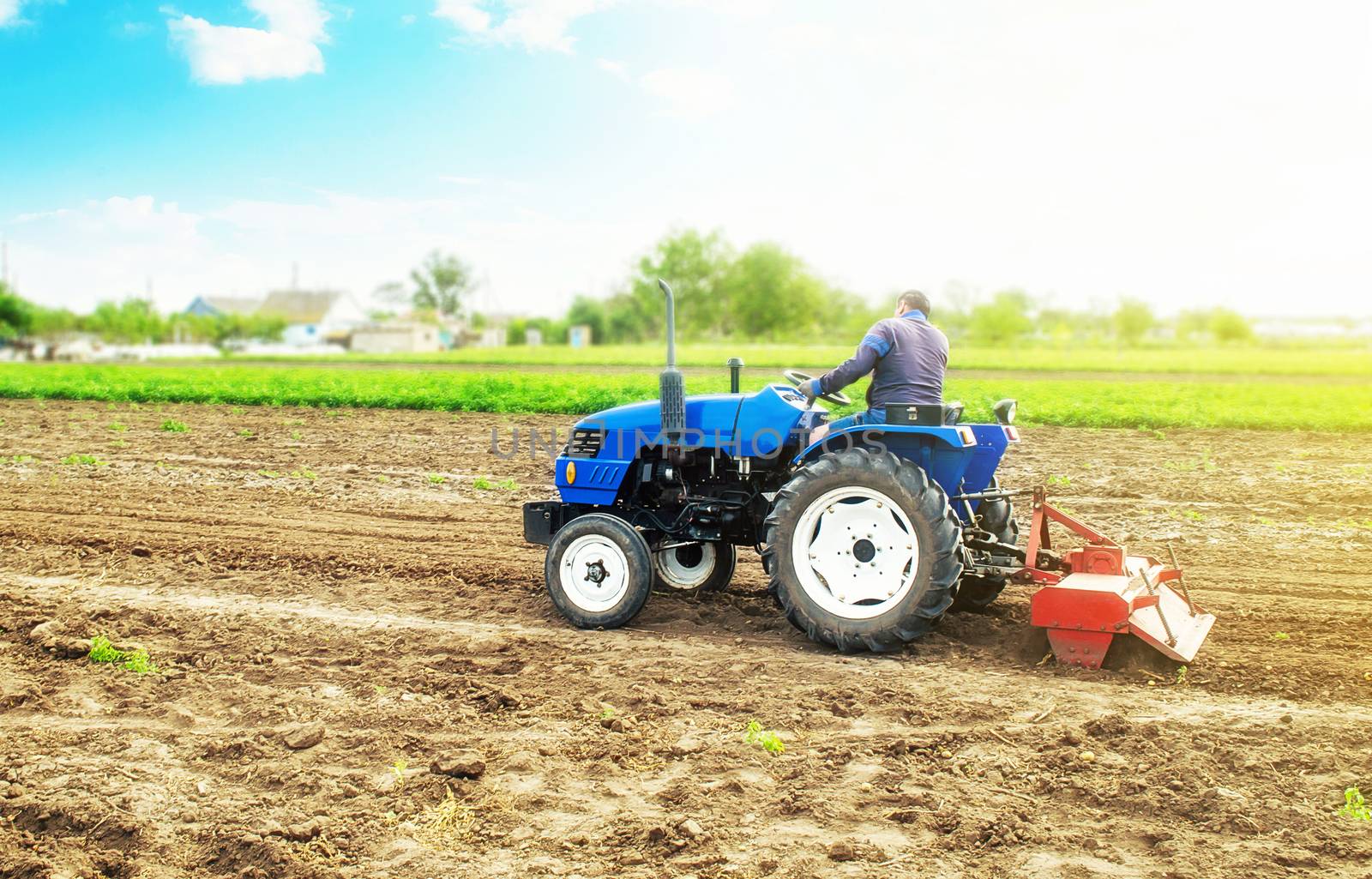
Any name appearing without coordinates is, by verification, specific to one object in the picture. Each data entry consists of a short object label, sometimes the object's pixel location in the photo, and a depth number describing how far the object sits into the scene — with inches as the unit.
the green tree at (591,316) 3213.6
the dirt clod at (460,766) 153.0
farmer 206.5
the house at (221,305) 3927.2
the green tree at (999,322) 2488.9
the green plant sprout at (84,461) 470.3
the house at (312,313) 3582.7
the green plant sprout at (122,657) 199.6
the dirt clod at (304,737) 163.6
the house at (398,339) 2982.3
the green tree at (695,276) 3073.3
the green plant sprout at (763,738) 159.3
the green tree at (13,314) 2652.6
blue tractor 199.9
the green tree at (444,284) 4306.1
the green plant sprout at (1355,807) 138.0
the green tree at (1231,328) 3599.9
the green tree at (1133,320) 3420.3
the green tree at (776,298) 2908.5
